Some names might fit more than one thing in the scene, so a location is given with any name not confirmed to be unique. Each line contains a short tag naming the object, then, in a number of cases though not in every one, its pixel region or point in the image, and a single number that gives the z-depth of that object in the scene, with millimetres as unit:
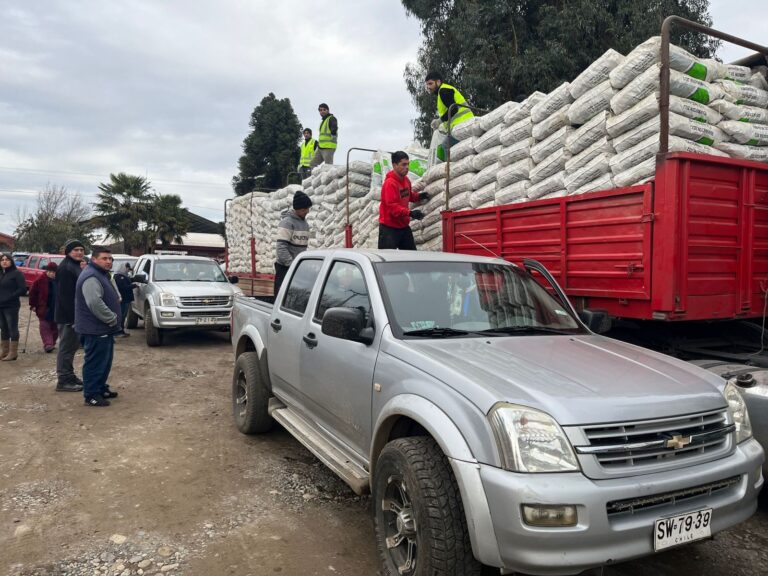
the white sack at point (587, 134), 4855
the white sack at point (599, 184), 4621
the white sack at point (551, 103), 5244
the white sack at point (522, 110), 5685
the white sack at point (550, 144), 5262
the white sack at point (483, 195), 5911
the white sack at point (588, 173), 4750
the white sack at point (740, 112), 4488
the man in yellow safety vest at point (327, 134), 12266
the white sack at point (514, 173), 5551
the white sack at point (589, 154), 4812
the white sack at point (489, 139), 6027
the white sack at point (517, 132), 5664
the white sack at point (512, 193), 5488
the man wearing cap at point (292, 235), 6895
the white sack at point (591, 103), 4828
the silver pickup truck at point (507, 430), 2072
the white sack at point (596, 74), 4844
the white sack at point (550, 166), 5188
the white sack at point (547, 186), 5139
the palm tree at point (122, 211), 35438
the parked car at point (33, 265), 18734
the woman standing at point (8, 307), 8680
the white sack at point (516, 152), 5637
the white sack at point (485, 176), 5938
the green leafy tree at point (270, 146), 40188
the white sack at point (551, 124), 5266
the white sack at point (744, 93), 4672
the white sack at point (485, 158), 5992
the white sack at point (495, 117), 5996
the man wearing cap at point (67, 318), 6656
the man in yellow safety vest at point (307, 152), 13507
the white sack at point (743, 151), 4391
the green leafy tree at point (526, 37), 16219
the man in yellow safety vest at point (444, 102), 7215
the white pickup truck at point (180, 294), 9875
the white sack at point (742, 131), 4441
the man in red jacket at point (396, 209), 6570
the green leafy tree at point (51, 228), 42153
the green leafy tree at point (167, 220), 36500
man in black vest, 5902
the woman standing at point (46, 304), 8891
